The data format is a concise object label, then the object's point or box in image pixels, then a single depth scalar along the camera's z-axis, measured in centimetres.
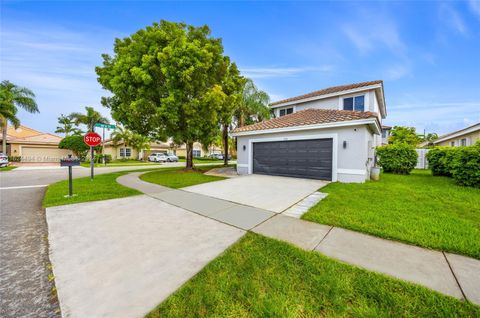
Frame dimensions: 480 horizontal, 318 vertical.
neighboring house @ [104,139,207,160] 3656
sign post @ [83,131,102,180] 906
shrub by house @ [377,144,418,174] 1116
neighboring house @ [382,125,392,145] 2625
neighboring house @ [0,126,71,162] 2903
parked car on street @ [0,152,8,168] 1878
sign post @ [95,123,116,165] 1096
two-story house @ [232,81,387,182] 852
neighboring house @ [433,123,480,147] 1542
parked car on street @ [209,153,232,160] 4316
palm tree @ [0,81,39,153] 2127
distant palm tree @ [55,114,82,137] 3514
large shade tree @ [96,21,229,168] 1002
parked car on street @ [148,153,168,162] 3194
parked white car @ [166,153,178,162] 3281
